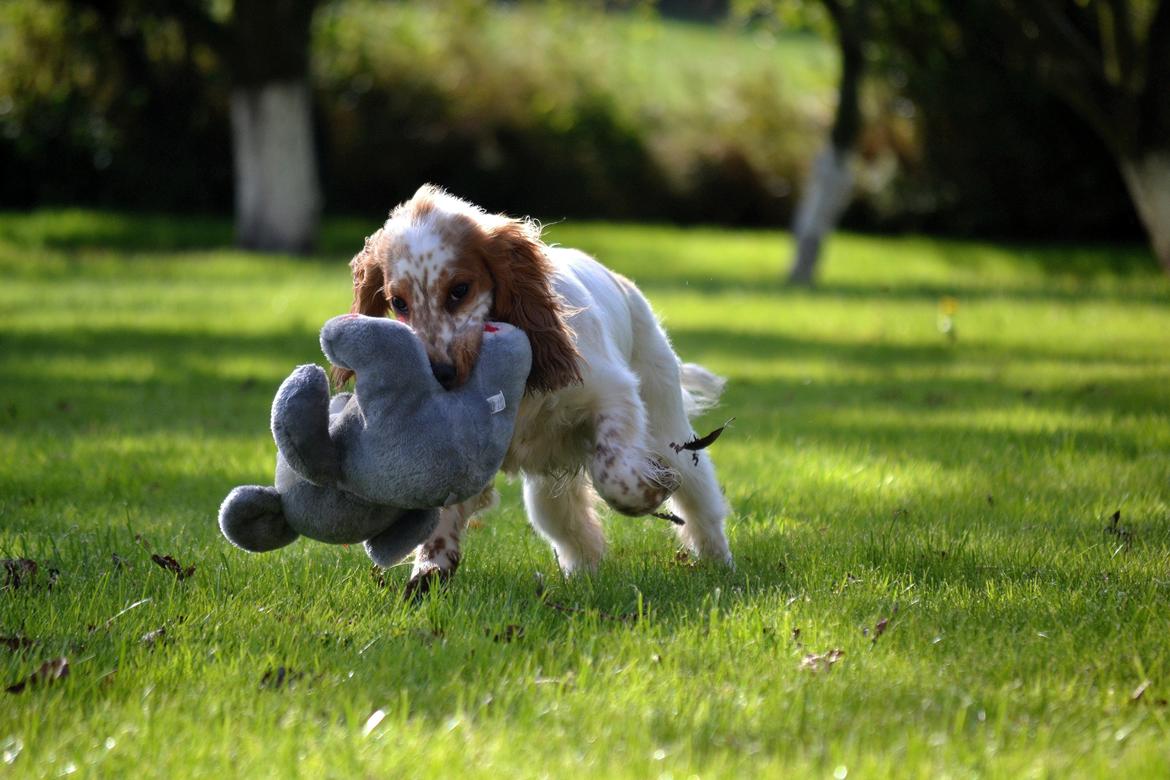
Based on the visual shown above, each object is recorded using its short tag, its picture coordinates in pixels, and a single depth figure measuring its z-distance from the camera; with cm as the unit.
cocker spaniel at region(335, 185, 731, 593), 769
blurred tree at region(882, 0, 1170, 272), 2400
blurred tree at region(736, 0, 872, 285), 2737
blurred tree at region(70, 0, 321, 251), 3119
